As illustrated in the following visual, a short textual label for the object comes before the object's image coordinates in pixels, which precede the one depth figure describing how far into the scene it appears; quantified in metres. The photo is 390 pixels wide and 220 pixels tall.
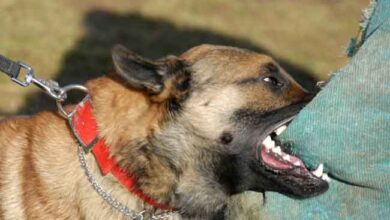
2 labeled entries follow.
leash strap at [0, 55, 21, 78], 4.12
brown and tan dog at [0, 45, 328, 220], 3.86
